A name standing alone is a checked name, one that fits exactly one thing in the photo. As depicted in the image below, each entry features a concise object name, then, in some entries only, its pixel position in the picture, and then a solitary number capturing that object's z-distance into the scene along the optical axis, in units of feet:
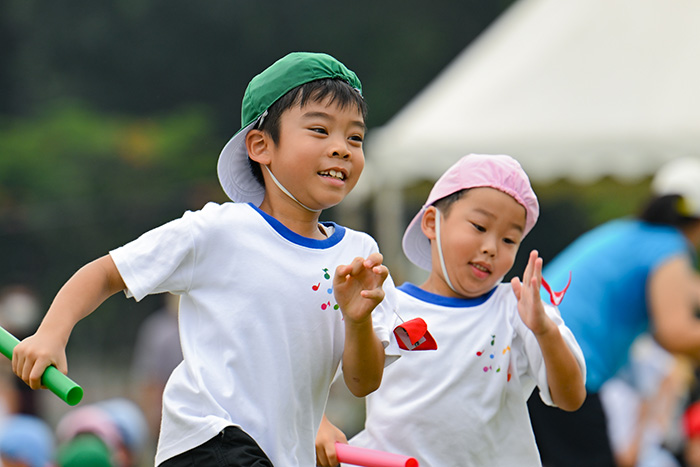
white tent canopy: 56.85
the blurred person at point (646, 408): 49.67
